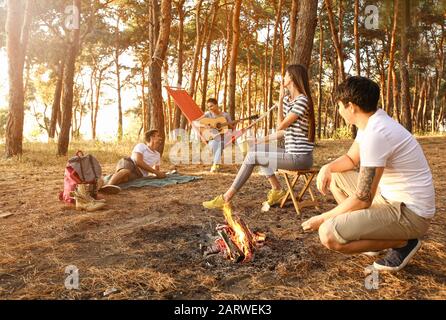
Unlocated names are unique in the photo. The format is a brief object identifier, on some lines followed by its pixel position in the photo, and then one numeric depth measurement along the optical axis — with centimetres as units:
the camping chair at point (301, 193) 392
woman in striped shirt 389
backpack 445
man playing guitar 749
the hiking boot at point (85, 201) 432
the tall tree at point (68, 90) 950
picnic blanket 583
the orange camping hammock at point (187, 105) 781
